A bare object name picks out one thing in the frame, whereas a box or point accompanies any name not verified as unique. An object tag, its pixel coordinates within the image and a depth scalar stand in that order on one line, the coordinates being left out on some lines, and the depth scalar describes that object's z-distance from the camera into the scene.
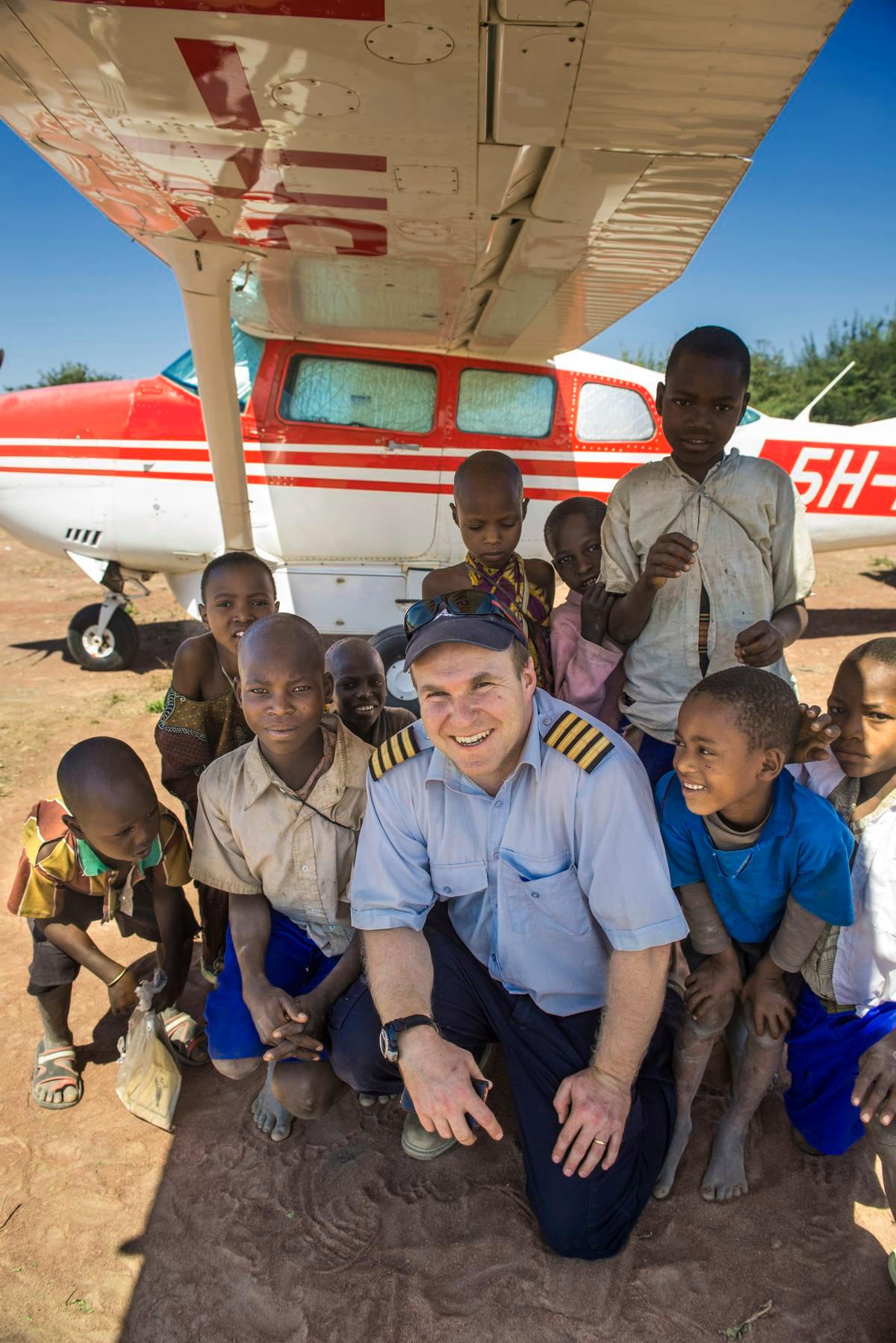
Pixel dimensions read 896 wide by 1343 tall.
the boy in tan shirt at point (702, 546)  2.36
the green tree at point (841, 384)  24.97
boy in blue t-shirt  1.93
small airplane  2.15
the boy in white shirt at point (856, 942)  2.03
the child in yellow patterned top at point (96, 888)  2.35
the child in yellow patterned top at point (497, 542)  3.01
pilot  1.84
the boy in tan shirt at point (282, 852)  2.26
